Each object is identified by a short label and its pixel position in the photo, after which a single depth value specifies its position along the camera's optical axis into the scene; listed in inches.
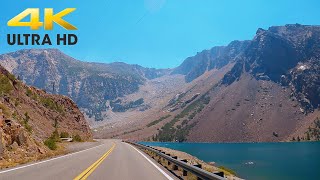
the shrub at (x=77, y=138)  2150.9
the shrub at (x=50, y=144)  1045.4
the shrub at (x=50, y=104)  2328.9
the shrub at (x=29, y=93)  2089.2
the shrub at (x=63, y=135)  2013.1
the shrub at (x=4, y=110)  828.1
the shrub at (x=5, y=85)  1551.2
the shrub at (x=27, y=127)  1090.7
